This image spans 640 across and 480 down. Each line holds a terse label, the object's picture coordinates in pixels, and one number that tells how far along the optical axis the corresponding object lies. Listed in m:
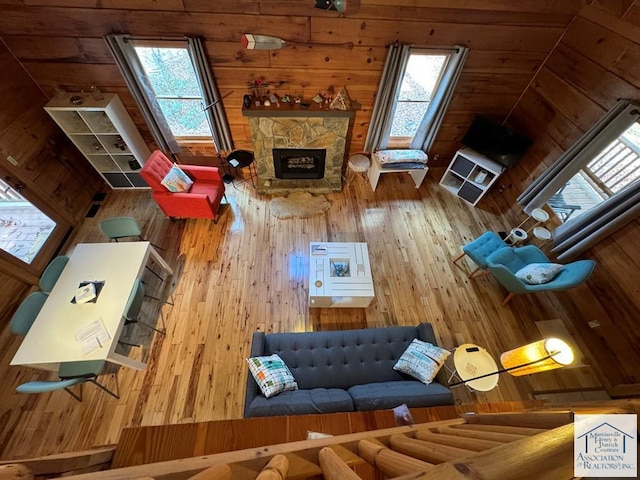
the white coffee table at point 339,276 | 2.90
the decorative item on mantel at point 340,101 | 3.58
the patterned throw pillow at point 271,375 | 2.11
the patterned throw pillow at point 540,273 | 2.84
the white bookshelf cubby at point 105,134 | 3.25
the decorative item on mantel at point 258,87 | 3.43
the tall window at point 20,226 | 3.08
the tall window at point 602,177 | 2.86
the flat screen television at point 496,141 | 3.73
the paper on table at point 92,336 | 2.15
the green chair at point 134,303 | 2.37
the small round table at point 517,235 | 3.51
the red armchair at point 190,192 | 3.30
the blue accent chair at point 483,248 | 3.24
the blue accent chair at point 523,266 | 2.64
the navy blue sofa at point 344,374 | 2.04
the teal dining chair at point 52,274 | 2.46
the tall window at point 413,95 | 3.31
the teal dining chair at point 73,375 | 2.01
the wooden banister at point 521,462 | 0.59
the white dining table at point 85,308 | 2.12
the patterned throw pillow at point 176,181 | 3.36
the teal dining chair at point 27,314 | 2.26
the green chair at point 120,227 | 2.91
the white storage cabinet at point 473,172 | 3.93
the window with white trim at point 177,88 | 3.24
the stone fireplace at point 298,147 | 3.59
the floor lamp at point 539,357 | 1.71
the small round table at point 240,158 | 3.90
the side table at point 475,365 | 2.33
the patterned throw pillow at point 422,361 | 2.25
